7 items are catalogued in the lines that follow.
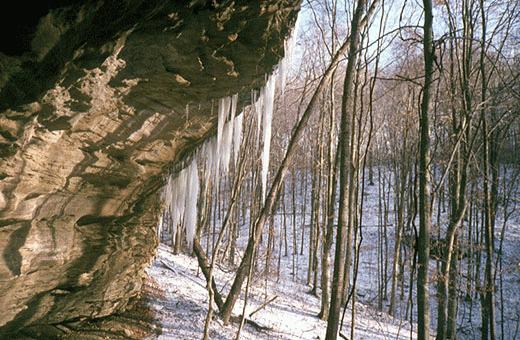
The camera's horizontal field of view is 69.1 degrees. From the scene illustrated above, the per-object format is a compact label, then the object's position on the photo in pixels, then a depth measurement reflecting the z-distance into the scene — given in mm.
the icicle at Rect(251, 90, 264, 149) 5168
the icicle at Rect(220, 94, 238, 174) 4930
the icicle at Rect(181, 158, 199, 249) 6600
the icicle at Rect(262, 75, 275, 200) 5137
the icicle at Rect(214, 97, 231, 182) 4871
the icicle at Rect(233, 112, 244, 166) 5641
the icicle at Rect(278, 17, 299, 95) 4886
